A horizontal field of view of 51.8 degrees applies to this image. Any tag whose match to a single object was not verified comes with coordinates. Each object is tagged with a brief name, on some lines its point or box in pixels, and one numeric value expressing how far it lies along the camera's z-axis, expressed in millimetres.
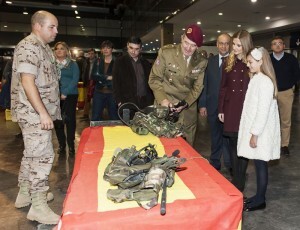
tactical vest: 1221
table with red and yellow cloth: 1129
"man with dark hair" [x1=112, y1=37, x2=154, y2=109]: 3617
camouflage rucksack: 2289
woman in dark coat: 2691
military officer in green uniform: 2895
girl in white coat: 2367
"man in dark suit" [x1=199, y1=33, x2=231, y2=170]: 3465
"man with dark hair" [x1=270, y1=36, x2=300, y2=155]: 4270
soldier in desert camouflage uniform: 2213
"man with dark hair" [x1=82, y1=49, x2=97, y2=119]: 6477
